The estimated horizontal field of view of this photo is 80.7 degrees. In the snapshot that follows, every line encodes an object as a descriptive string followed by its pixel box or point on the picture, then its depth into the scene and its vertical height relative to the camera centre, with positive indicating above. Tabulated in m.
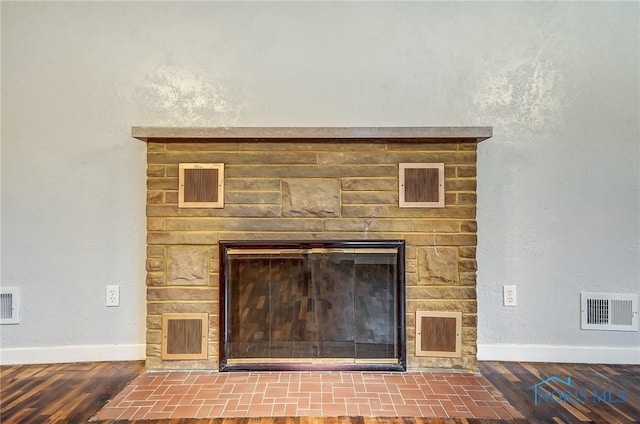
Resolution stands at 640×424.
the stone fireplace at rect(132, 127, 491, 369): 2.26 -0.03
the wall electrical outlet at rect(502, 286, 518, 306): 2.45 -0.51
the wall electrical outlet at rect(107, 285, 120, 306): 2.43 -0.51
